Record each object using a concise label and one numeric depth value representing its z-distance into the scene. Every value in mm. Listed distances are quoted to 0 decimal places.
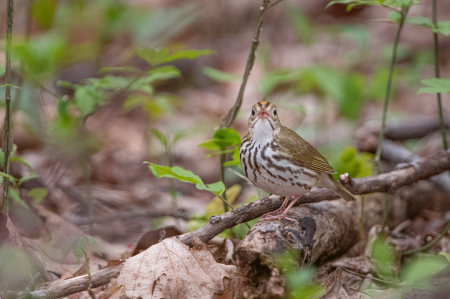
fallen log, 3945
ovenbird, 5168
